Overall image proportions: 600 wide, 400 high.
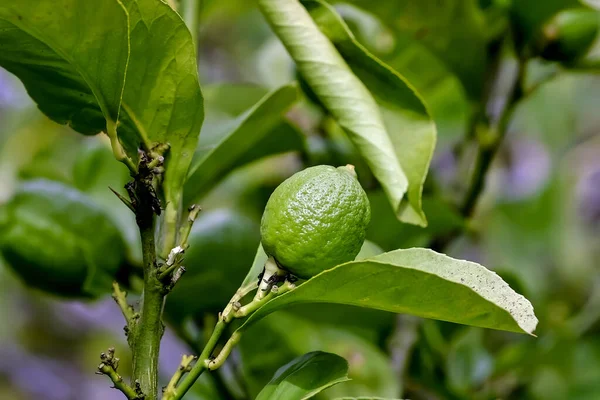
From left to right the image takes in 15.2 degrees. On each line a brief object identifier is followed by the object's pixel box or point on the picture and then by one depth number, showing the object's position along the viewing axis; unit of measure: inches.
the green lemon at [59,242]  33.1
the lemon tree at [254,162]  27.4
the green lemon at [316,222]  27.6
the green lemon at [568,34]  34.9
